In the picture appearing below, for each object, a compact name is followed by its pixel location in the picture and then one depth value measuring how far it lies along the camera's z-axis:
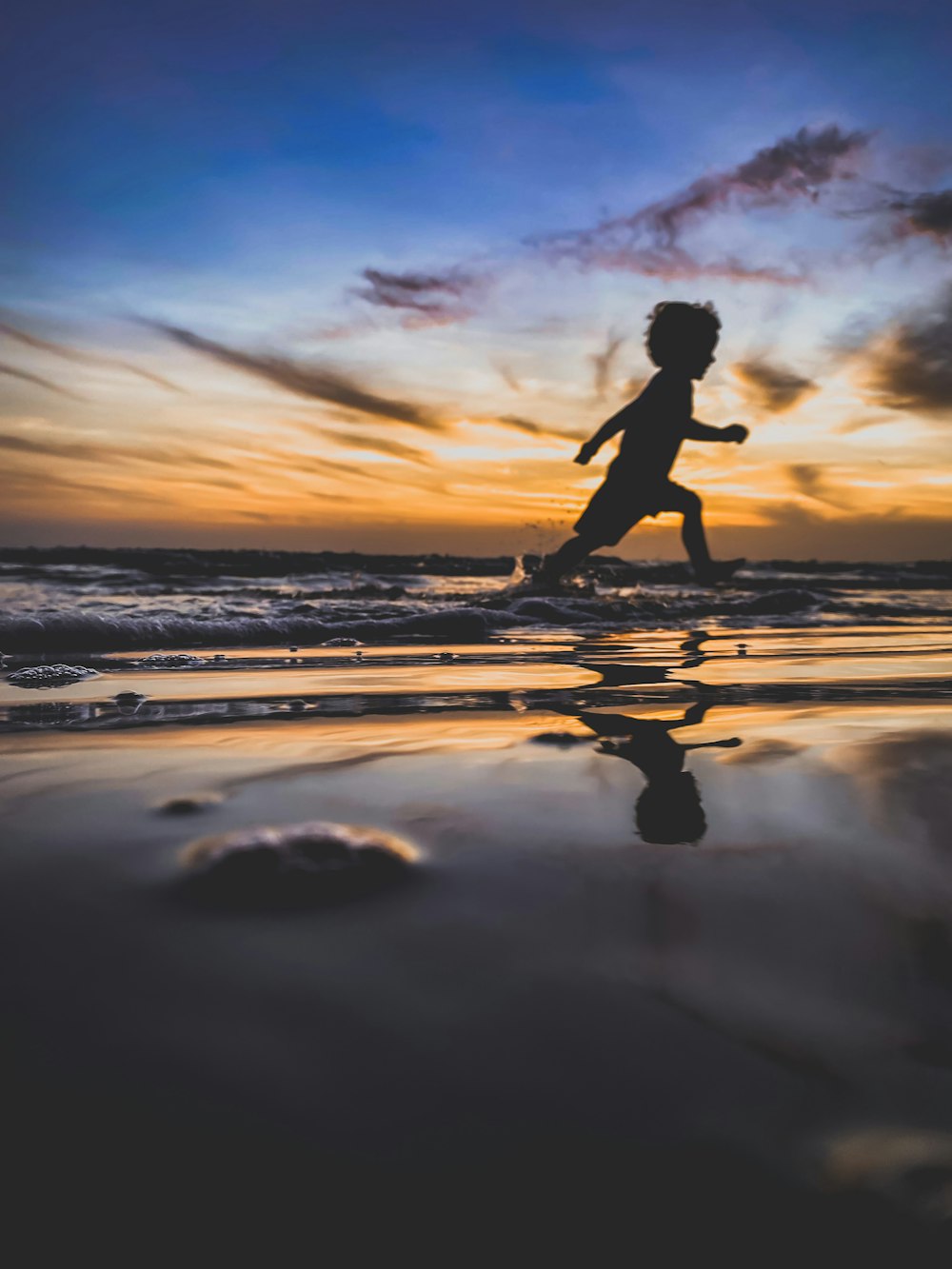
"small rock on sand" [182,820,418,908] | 0.38
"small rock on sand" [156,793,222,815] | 0.52
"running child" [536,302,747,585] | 2.67
